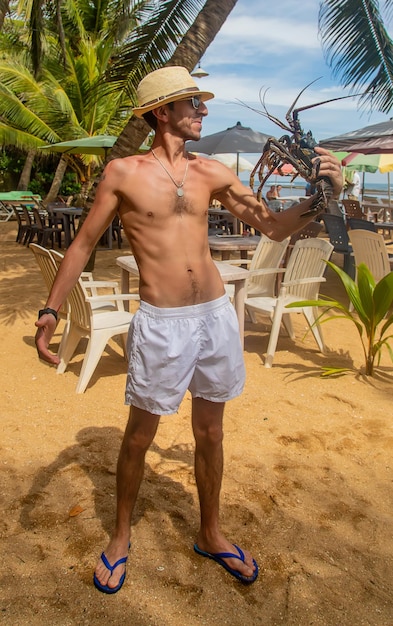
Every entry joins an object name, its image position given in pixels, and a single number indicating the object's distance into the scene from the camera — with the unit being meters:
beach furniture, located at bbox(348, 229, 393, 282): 6.86
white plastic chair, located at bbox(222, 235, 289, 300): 6.27
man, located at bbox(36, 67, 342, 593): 2.27
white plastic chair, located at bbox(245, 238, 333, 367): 5.49
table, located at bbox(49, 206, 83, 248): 12.74
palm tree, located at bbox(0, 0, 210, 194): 17.69
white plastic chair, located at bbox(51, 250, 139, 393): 4.64
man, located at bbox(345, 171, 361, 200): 17.00
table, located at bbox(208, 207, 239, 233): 13.02
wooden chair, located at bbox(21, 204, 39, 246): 13.05
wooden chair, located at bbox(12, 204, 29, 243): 13.93
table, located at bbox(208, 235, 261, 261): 6.65
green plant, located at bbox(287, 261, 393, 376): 4.83
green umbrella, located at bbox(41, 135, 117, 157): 11.83
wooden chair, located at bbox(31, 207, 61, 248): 12.52
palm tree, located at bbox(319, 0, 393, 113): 8.16
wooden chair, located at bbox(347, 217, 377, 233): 8.93
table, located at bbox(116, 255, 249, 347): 5.13
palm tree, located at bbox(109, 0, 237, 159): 6.85
